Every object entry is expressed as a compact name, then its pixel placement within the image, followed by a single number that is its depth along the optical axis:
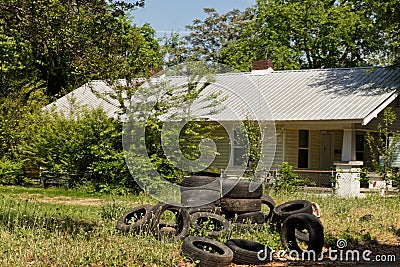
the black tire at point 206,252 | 9.73
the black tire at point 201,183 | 13.45
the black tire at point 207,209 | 12.77
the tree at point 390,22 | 24.97
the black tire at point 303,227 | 10.89
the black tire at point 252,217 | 12.75
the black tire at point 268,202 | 13.82
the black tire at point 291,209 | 12.43
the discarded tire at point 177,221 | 11.31
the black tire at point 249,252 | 10.14
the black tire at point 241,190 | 13.08
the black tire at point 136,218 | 11.70
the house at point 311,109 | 24.58
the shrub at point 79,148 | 23.28
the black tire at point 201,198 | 13.12
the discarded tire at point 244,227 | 12.38
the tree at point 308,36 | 42.59
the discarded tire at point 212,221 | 11.88
